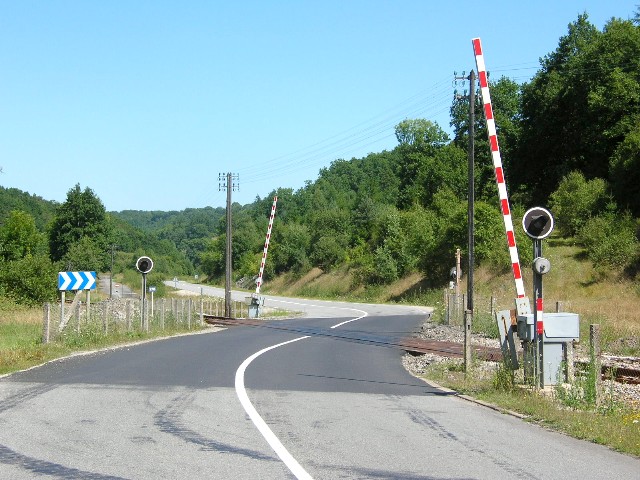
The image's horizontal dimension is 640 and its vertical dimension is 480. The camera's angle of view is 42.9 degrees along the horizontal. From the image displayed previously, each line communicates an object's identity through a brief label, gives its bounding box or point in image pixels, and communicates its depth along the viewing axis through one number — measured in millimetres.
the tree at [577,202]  61406
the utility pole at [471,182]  32125
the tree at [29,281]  60438
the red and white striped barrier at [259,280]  47062
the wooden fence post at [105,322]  25739
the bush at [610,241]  53219
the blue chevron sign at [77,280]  23255
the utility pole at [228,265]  46656
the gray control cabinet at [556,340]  13250
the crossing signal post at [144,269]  28734
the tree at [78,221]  126250
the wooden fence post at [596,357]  12180
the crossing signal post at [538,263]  13094
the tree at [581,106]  63594
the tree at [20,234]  104862
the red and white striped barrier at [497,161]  14633
